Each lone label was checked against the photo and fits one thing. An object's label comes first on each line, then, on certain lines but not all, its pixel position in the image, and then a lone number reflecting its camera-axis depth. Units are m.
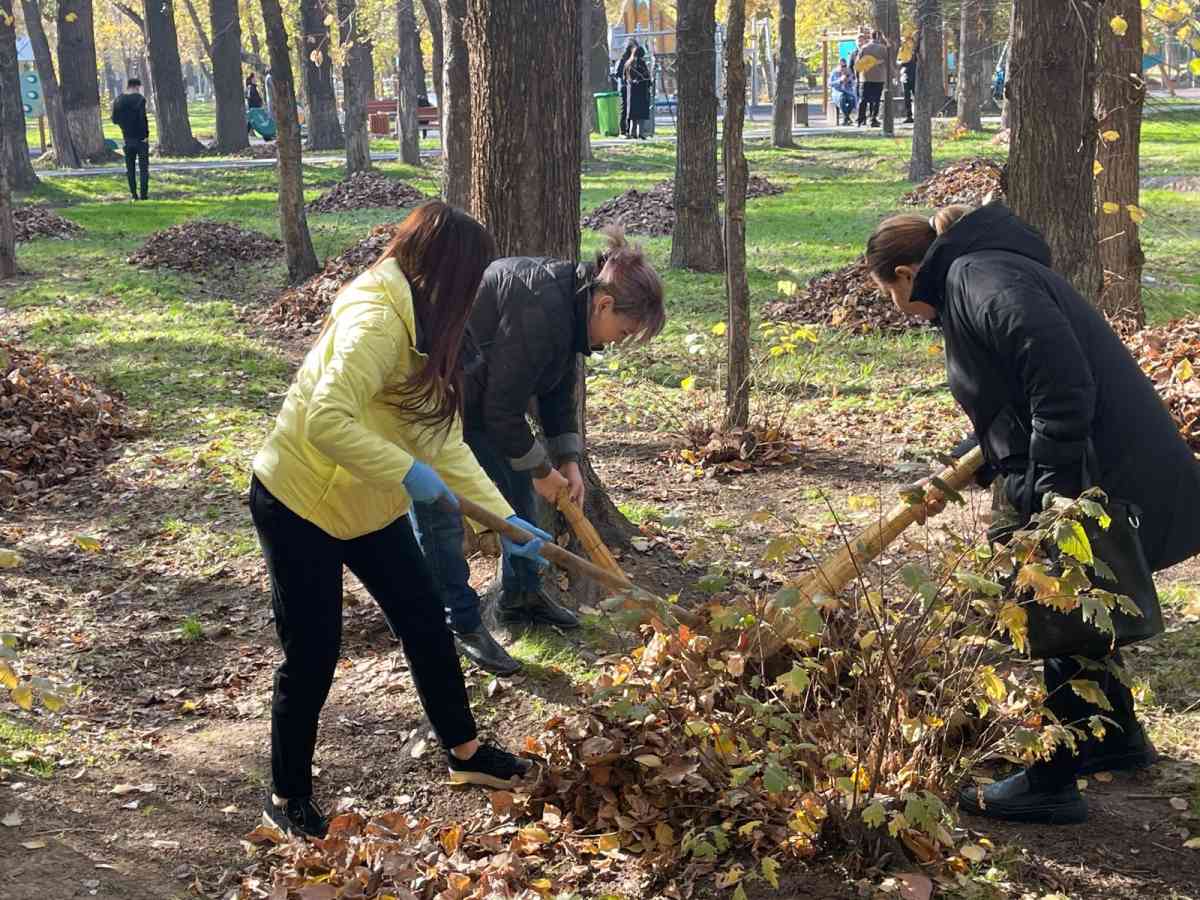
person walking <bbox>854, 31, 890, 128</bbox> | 23.67
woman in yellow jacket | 3.26
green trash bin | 30.08
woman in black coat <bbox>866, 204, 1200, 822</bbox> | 3.23
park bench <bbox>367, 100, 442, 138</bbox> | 34.09
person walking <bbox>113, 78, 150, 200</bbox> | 19.34
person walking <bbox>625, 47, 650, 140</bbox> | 28.12
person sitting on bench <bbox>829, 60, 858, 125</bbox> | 31.88
